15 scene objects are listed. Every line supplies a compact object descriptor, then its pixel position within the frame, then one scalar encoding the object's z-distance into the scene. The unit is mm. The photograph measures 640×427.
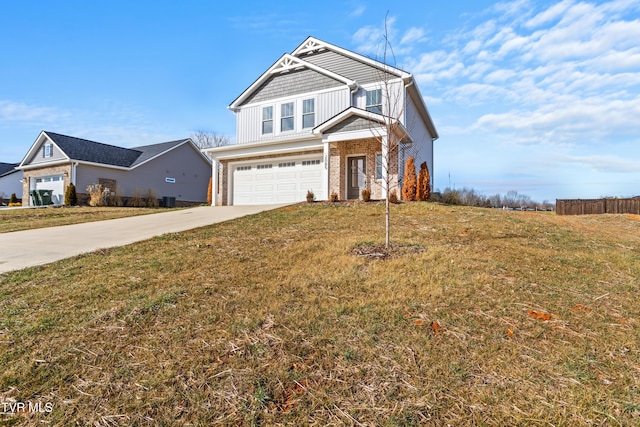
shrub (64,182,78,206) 20250
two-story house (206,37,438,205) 13906
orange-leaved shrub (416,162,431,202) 13031
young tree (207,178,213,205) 18772
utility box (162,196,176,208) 24578
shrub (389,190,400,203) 12369
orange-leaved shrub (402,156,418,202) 12810
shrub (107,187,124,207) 21172
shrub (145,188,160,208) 22906
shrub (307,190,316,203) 13459
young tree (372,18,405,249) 5852
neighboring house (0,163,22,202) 30656
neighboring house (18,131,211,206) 21922
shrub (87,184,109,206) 20062
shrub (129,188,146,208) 22531
